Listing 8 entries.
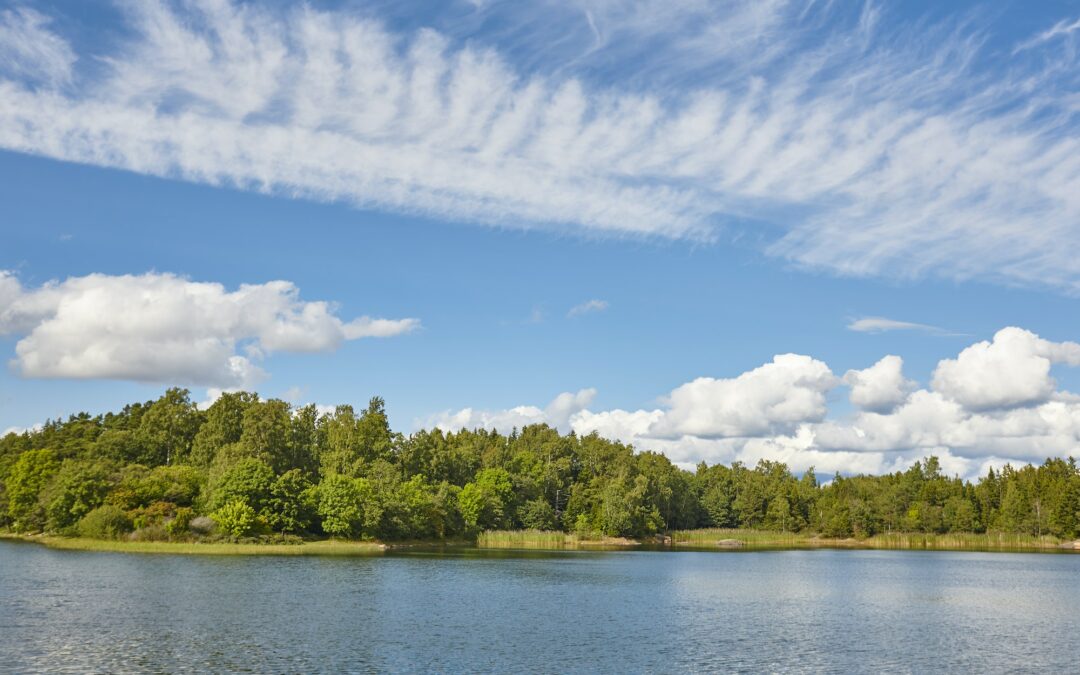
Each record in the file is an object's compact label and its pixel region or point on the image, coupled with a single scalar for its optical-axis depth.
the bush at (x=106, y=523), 107.31
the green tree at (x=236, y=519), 109.25
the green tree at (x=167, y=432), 149.88
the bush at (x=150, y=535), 106.06
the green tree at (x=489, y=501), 158.38
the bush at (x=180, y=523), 107.06
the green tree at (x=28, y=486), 128.62
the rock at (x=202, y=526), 108.81
